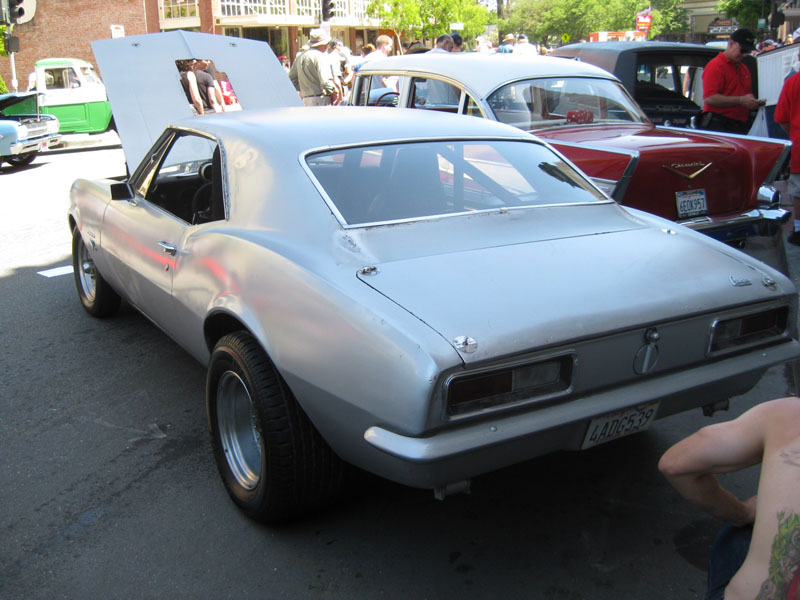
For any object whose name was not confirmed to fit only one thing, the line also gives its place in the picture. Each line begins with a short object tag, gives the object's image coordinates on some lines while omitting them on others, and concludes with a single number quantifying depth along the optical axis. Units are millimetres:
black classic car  8883
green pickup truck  16484
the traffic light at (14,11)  16859
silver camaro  2414
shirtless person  1303
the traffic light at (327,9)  19016
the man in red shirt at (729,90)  8234
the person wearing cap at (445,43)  11300
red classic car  5305
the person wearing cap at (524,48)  18031
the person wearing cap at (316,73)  11672
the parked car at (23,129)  13531
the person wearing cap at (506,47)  17562
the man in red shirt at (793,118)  6766
